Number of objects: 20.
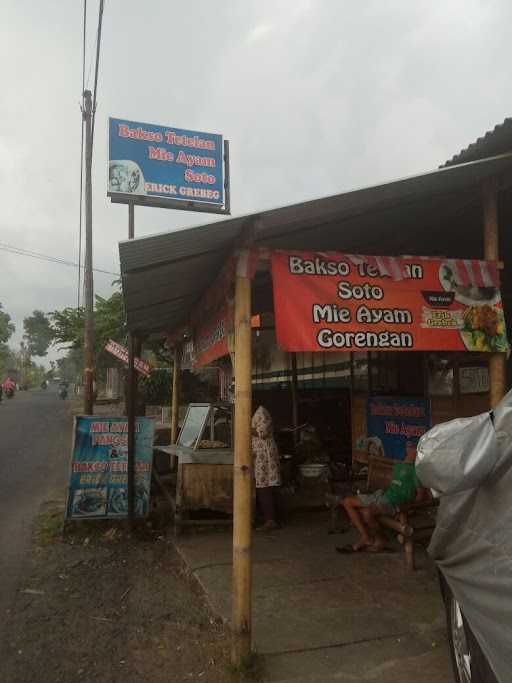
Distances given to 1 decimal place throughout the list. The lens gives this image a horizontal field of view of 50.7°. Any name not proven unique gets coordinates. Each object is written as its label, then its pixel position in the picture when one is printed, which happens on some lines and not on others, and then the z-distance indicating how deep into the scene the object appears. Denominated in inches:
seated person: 204.2
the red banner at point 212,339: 187.6
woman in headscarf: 248.7
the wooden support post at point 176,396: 371.6
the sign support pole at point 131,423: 254.7
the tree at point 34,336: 3466.0
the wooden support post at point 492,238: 150.6
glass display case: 282.7
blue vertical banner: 250.8
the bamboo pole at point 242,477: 132.3
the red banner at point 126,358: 283.4
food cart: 250.8
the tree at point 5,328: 2151.3
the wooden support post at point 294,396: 389.7
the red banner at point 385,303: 141.1
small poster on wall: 278.2
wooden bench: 189.5
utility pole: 410.0
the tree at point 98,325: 693.9
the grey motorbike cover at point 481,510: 78.7
